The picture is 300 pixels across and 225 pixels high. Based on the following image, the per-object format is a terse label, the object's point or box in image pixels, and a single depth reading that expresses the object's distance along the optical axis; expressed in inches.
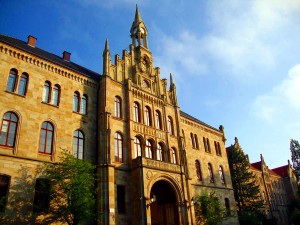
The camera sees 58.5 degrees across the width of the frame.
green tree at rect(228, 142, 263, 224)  1631.4
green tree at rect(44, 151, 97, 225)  714.2
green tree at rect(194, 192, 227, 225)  1080.9
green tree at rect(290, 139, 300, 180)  2536.9
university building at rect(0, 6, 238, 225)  788.0
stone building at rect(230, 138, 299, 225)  2389.3
